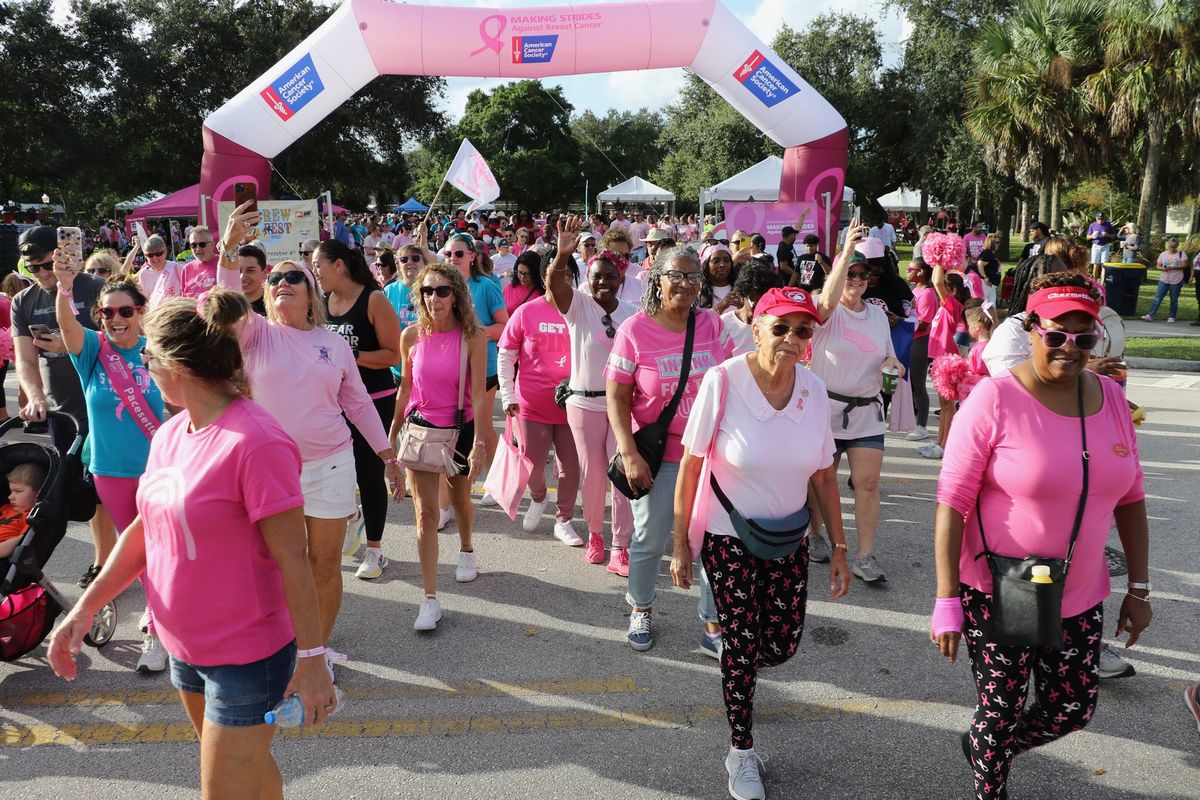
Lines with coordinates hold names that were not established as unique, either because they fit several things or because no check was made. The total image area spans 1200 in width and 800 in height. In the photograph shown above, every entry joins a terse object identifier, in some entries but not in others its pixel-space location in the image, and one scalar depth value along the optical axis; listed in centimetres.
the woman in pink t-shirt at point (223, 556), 225
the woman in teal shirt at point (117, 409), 411
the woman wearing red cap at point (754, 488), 319
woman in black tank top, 474
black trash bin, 1723
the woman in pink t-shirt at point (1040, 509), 264
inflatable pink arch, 1230
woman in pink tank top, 453
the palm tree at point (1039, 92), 2247
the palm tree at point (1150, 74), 1923
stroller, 395
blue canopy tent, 4312
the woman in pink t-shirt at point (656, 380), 414
